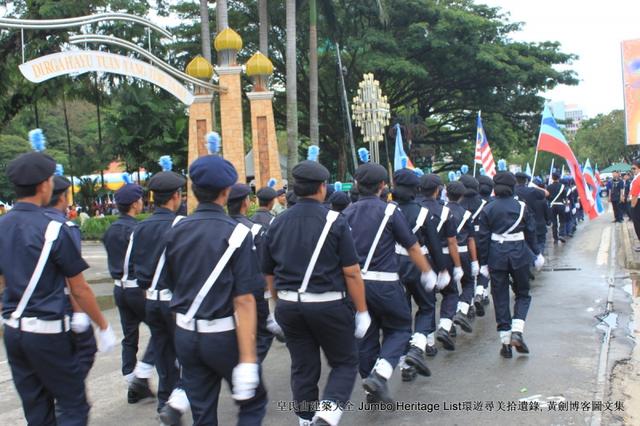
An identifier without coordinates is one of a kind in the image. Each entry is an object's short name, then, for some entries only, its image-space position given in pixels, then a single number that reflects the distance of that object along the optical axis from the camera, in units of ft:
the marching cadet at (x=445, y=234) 22.84
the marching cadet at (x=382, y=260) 17.13
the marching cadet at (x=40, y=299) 11.76
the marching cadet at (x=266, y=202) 23.50
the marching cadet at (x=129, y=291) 18.35
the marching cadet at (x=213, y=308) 11.43
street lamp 68.18
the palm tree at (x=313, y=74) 70.44
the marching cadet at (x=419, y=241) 20.08
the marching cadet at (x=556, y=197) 55.01
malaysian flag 48.21
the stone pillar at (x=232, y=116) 54.34
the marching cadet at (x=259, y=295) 19.16
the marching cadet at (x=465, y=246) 25.95
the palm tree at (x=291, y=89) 65.00
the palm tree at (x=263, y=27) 68.39
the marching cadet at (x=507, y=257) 21.59
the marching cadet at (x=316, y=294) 14.08
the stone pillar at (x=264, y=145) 57.67
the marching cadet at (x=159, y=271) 16.37
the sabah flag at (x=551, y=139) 40.65
